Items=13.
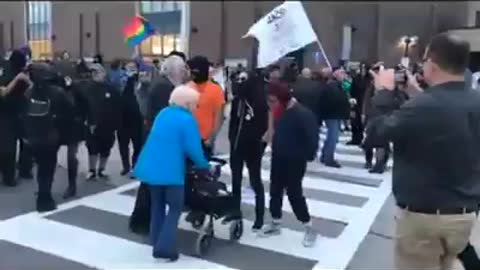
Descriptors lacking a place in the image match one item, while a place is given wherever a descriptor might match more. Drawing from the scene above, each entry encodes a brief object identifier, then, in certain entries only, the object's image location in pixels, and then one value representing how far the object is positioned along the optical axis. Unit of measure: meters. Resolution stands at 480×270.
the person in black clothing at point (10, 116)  9.58
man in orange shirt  7.11
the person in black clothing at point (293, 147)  6.78
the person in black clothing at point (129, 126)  10.72
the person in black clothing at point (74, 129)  8.78
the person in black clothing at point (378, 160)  12.12
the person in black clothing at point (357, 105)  16.00
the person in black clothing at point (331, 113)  12.84
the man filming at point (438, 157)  3.36
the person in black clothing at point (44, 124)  8.13
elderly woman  5.98
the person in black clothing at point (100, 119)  10.08
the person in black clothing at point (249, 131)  7.06
